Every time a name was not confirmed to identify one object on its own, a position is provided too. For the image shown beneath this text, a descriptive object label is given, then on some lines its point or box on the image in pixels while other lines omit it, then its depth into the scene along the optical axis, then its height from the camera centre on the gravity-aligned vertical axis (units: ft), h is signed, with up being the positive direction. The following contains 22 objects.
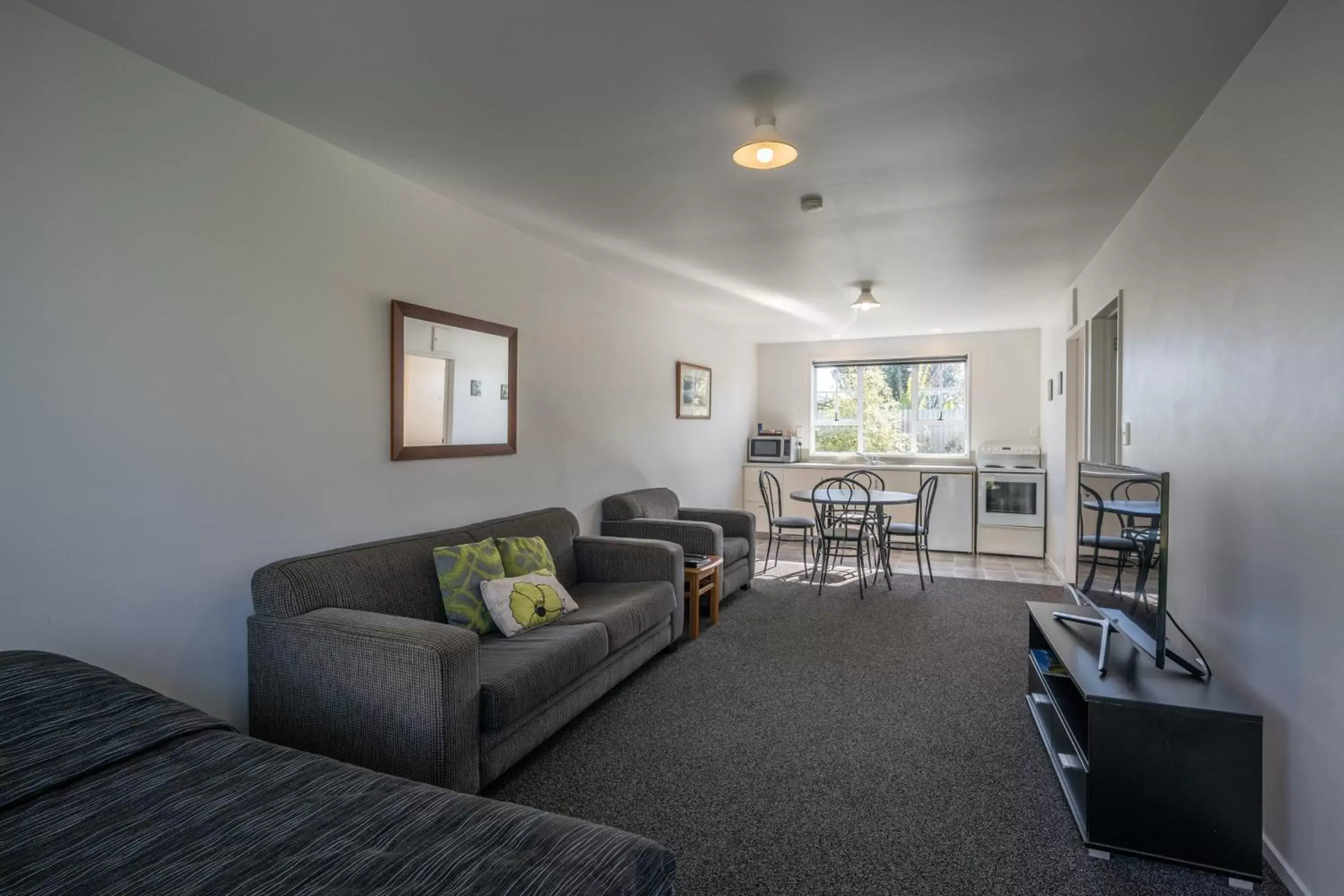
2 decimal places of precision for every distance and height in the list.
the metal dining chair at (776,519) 18.10 -2.29
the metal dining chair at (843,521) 16.34 -2.19
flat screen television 6.70 -1.31
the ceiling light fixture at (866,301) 16.42 +3.53
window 23.84 +1.23
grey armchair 14.44 -2.03
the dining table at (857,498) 16.19 -1.49
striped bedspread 3.57 -2.39
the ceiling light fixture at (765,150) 7.64 +3.42
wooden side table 12.79 -3.02
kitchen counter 21.89 -0.96
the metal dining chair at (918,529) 17.02 -2.36
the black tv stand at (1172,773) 5.87 -3.07
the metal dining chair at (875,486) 16.94 -1.59
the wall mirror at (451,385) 9.75 +0.87
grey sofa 6.50 -2.65
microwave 24.63 -0.38
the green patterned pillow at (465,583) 9.08 -2.04
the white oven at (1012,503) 20.93 -2.05
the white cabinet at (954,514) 21.88 -2.49
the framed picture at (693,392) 19.07 +1.46
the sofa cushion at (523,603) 9.10 -2.35
